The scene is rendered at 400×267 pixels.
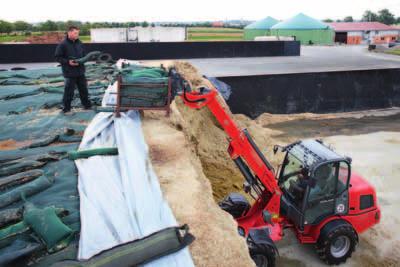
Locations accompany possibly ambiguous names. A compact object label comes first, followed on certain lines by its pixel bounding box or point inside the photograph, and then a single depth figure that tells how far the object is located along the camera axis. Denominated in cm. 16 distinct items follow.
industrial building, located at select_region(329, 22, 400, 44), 6020
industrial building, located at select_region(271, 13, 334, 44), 5262
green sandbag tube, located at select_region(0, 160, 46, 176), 534
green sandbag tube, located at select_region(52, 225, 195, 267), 340
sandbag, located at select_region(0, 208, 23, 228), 410
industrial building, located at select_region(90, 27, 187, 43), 3181
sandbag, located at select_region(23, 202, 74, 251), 377
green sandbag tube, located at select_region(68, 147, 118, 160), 568
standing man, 776
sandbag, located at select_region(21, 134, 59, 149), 646
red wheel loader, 636
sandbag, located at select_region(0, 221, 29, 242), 385
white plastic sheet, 380
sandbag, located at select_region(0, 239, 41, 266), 342
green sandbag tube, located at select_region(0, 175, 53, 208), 452
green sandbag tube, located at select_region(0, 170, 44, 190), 495
